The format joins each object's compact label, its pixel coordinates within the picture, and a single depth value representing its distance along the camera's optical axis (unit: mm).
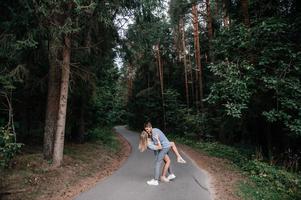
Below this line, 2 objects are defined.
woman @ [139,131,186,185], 6898
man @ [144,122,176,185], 6773
